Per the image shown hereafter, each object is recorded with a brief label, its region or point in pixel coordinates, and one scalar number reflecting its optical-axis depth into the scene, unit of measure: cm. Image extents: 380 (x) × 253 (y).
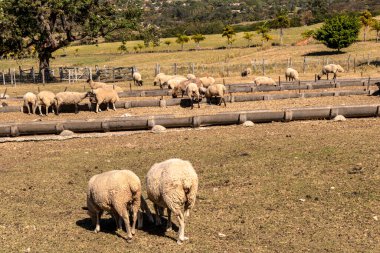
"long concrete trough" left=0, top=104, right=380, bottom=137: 2045
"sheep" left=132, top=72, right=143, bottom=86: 4002
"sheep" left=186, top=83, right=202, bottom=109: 2516
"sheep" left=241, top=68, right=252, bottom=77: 4425
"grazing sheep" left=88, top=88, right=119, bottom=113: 2542
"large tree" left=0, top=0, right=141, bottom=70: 4159
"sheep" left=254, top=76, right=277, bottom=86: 3291
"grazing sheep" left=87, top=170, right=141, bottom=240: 949
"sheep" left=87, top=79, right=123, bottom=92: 2975
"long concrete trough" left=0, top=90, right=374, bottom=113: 2661
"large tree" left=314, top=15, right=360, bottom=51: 6241
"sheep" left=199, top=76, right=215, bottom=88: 2975
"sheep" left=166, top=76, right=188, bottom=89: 3227
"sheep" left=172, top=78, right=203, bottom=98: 2814
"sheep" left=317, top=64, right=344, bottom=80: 3760
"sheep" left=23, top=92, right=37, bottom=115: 2542
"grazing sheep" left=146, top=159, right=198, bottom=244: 927
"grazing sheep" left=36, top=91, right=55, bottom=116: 2494
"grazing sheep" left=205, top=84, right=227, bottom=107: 2562
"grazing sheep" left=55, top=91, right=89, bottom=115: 2531
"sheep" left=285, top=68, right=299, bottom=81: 3709
